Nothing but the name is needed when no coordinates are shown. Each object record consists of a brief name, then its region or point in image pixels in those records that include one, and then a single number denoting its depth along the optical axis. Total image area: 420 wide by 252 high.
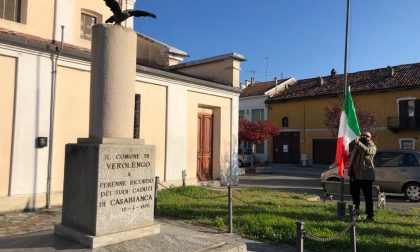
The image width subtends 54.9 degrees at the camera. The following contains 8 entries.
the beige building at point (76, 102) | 9.15
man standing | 8.86
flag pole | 8.86
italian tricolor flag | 9.16
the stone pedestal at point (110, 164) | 5.19
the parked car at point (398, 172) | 13.85
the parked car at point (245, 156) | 33.66
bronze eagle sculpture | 5.96
